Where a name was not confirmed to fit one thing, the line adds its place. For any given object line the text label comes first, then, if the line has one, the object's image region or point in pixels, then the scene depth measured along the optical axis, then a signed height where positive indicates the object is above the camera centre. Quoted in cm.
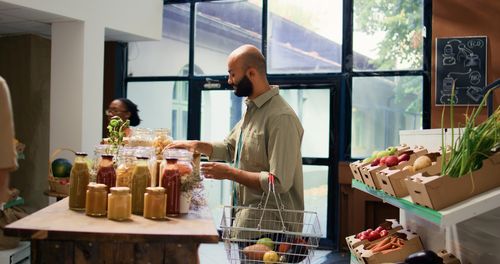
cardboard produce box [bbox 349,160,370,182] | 282 -17
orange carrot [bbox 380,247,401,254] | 242 -52
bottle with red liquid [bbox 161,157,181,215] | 200 -20
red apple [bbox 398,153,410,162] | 239 -8
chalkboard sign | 499 +70
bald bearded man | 240 -5
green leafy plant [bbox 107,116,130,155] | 264 -1
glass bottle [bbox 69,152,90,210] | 204 -21
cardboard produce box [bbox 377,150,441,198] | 207 -15
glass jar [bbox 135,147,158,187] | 211 -12
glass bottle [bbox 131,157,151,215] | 202 -20
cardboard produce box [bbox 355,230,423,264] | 240 -53
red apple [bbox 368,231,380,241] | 277 -52
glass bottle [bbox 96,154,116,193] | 206 -16
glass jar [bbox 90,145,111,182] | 212 -10
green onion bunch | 173 -2
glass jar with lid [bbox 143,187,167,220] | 191 -25
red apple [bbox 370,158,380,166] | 262 -12
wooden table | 165 -35
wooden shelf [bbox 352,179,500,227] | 159 -21
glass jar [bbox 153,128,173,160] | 252 -3
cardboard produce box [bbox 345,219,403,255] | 276 -50
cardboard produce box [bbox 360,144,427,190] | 244 -16
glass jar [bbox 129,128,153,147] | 252 -2
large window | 557 +73
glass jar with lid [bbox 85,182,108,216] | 192 -25
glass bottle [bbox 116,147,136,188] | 208 -13
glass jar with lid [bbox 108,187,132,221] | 186 -25
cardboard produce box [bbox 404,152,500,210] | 168 -15
